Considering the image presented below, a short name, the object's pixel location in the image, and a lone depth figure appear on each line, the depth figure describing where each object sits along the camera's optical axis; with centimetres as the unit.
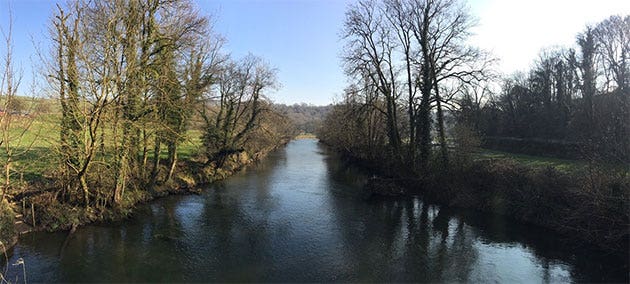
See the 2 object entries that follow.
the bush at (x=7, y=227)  1187
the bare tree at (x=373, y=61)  2564
